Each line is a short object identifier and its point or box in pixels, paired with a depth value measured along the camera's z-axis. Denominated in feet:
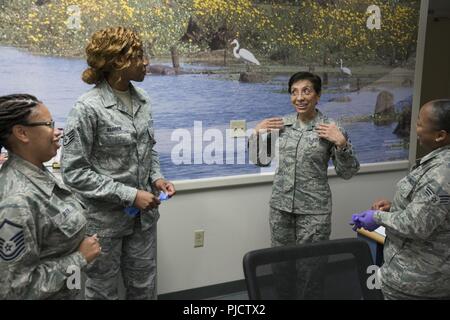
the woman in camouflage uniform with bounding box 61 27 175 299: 5.30
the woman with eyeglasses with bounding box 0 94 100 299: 3.44
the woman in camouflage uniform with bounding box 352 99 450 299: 4.42
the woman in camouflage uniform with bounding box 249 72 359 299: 6.77
